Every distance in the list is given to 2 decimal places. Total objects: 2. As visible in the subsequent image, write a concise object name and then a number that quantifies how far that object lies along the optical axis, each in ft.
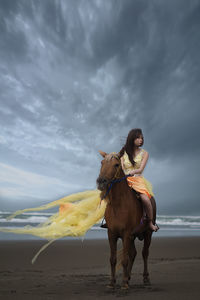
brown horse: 14.92
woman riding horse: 16.65
